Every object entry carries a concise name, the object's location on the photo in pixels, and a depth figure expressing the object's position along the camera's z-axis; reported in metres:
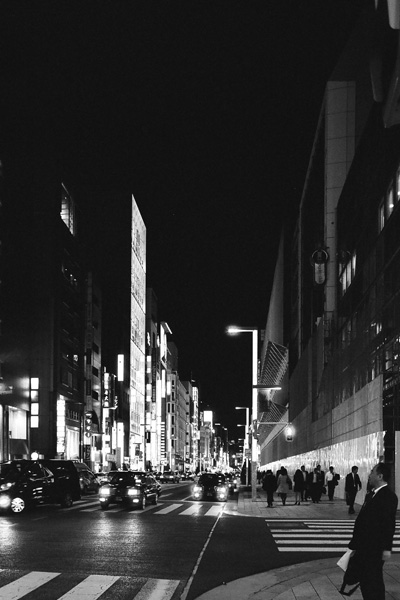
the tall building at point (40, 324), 72.06
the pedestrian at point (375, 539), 8.61
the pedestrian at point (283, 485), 36.03
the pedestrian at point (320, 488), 37.81
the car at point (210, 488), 42.28
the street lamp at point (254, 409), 40.81
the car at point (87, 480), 49.44
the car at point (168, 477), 90.19
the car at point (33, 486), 29.16
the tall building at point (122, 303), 123.88
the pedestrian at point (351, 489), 29.45
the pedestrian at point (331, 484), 38.79
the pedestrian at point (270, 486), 34.69
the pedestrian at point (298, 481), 36.47
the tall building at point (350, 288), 31.92
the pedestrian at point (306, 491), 39.69
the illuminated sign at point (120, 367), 118.40
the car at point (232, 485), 52.66
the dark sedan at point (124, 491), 32.69
